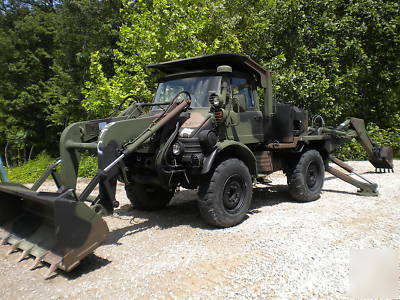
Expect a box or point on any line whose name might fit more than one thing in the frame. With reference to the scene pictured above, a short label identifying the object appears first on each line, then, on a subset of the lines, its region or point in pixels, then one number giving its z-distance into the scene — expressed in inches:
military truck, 159.8
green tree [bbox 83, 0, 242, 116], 434.3
